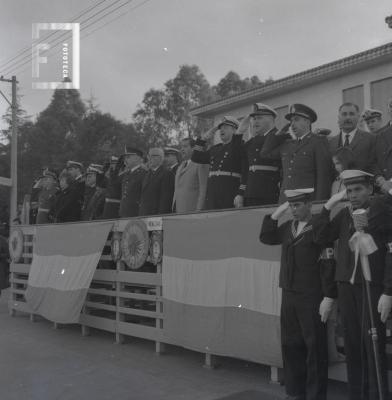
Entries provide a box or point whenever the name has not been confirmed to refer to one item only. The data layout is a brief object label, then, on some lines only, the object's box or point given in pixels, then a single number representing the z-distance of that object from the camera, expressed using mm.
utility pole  19664
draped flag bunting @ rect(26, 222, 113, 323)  7820
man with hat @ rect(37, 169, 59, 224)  10664
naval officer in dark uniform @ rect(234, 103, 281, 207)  6098
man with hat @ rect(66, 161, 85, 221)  9828
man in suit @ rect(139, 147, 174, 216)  7727
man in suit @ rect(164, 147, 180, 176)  8406
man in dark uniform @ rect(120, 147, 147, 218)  8180
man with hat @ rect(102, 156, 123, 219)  8789
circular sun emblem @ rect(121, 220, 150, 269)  7066
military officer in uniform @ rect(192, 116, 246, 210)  6594
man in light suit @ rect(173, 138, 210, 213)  7199
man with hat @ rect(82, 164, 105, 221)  9258
